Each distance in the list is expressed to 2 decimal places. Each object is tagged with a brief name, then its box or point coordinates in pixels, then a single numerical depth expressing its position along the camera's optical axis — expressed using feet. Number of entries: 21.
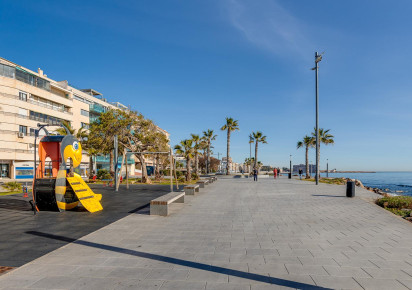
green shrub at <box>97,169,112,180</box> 122.01
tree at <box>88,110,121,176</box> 91.81
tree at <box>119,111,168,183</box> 96.27
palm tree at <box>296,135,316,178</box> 151.06
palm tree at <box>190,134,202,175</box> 128.12
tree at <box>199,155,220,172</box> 257.14
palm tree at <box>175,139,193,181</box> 114.32
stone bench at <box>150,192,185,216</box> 31.37
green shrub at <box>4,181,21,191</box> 63.26
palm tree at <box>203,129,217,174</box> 181.04
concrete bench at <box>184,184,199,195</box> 53.21
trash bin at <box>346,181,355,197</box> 48.29
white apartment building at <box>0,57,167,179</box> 132.46
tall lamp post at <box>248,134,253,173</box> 187.85
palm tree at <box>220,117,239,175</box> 178.81
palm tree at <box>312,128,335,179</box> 141.28
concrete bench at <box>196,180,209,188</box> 69.62
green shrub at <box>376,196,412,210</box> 37.01
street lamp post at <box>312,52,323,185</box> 79.97
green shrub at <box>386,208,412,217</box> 31.62
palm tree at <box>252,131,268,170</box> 182.80
